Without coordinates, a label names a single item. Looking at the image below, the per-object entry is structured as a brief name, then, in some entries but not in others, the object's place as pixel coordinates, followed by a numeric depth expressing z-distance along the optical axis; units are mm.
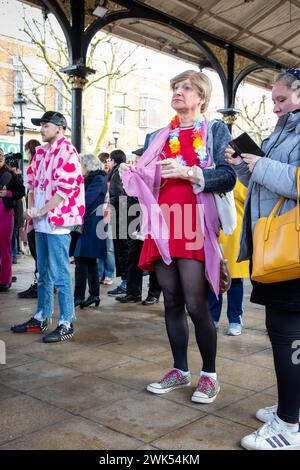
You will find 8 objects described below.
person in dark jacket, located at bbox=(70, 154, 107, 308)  5328
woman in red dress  2775
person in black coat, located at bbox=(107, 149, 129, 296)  6309
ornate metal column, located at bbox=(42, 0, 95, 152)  7246
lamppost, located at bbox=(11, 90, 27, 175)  16044
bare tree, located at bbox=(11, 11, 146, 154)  17719
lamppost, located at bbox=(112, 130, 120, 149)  23733
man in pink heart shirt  4000
